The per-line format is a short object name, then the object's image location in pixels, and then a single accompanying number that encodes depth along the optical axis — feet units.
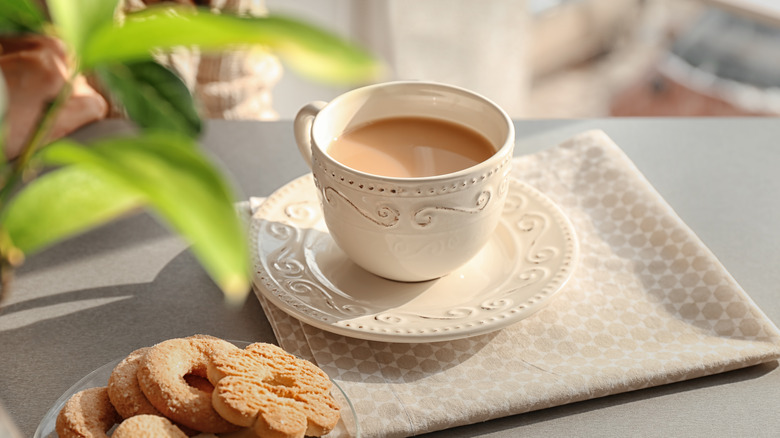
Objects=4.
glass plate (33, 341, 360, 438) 1.70
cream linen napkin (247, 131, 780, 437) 1.93
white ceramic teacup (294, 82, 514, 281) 2.04
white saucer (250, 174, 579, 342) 2.07
